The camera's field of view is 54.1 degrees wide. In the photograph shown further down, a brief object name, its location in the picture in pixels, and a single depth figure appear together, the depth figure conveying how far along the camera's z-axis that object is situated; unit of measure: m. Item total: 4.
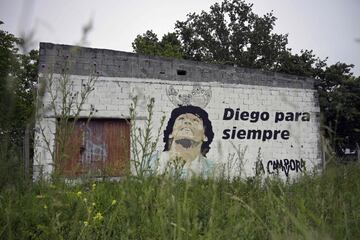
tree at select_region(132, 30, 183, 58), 26.17
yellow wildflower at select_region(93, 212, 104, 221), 2.70
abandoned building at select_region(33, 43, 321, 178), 10.37
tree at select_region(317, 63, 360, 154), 21.52
